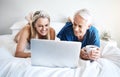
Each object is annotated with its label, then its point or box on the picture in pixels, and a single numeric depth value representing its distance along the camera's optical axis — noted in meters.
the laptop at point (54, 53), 1.31
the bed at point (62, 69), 1.24
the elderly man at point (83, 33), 1.51
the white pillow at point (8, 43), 1.78
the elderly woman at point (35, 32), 1.62
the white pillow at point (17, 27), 2.69
